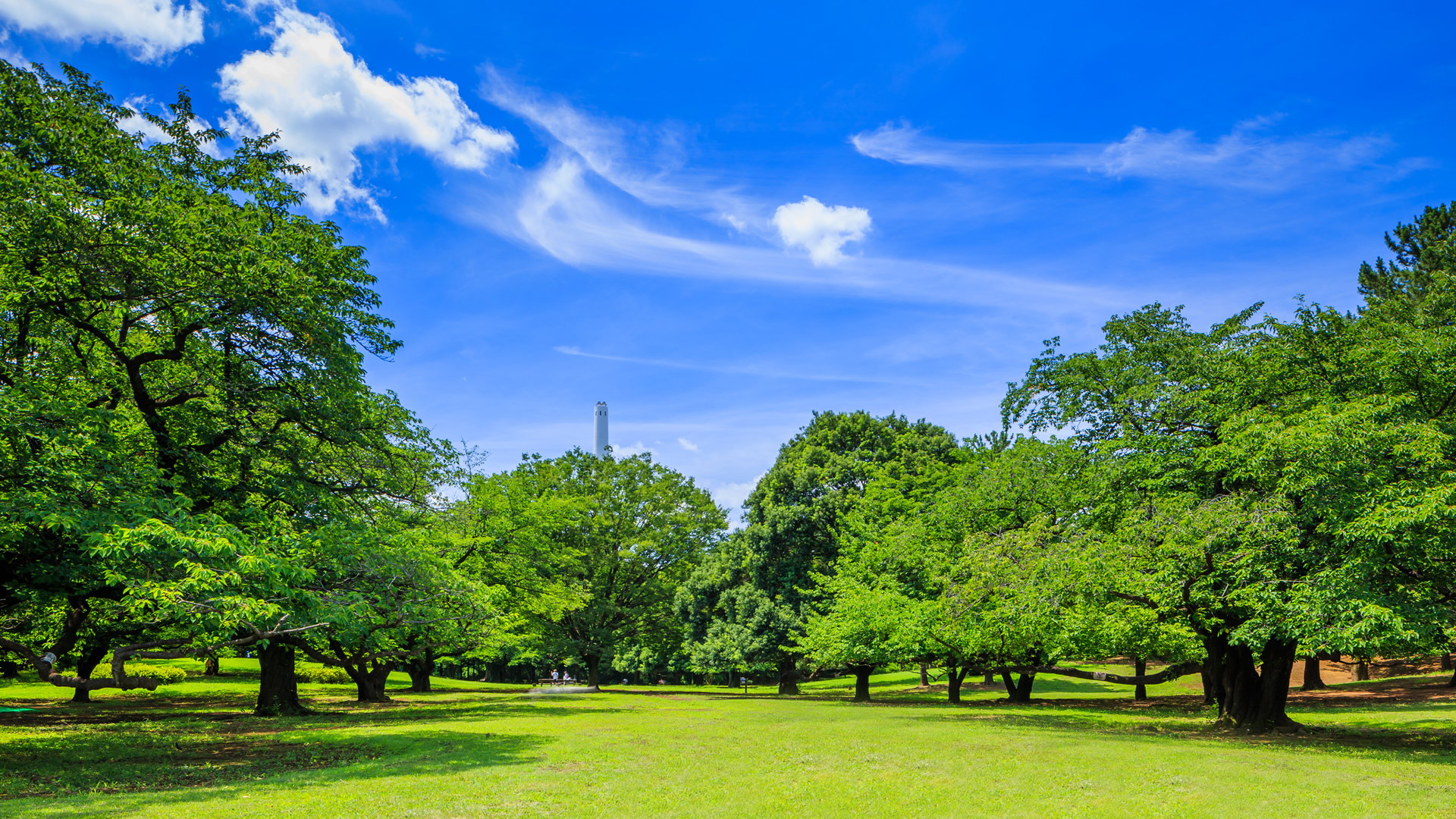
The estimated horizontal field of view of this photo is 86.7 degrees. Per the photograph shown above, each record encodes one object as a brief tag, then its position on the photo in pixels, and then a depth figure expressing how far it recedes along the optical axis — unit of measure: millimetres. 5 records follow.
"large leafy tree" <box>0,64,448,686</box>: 12078
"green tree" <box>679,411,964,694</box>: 42719
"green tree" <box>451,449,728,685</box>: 43219
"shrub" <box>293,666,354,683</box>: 44656
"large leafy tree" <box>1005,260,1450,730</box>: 15992
